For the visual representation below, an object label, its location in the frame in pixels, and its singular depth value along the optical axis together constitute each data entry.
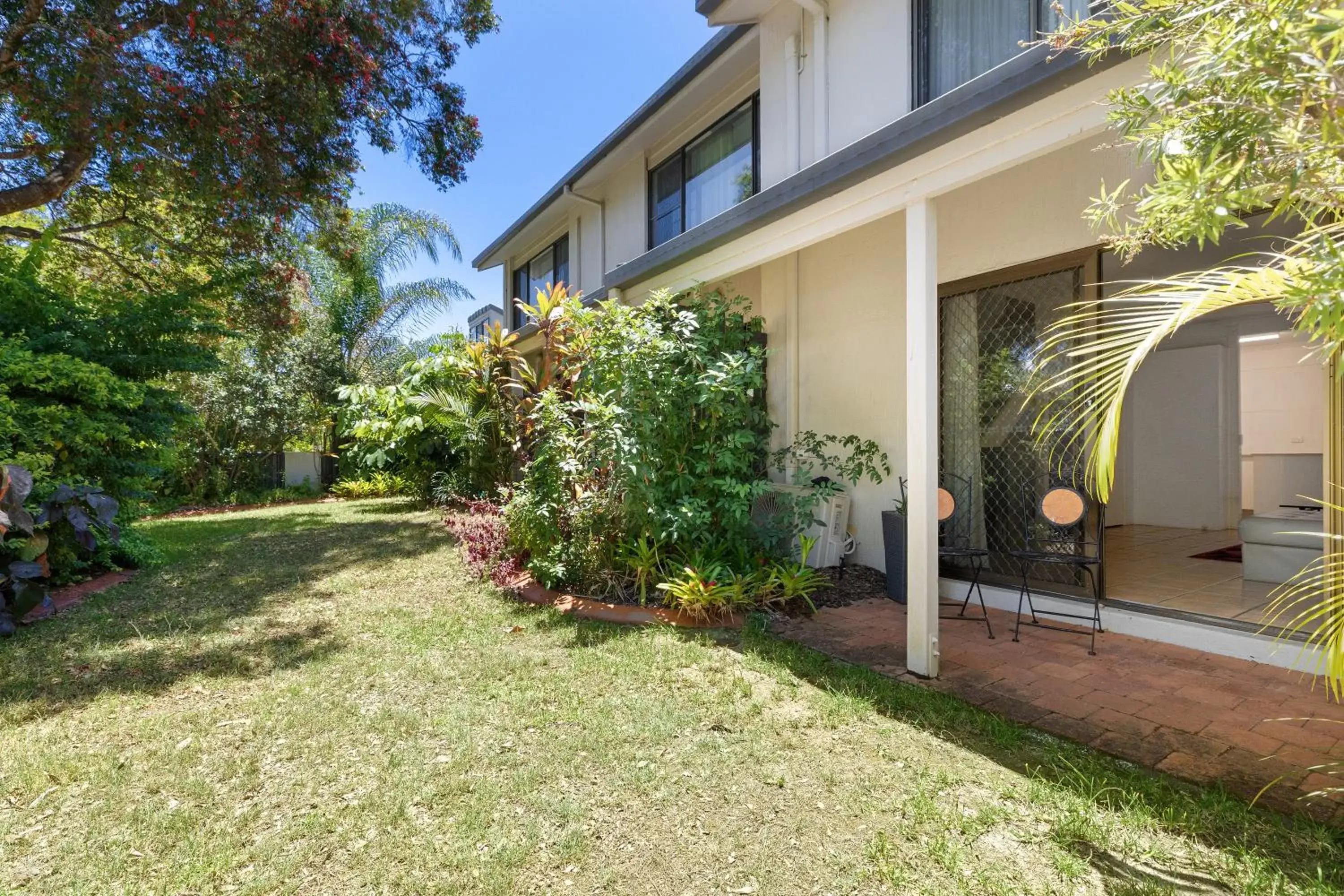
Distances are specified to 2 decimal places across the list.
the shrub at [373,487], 13.02
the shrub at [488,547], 5.56
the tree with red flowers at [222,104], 6.01
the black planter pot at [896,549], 4.88
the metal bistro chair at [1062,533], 3.97
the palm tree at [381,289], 13.84
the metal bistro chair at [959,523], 4.88
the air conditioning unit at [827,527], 5.71
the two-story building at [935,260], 3.42
